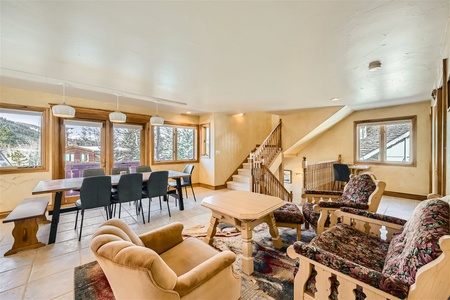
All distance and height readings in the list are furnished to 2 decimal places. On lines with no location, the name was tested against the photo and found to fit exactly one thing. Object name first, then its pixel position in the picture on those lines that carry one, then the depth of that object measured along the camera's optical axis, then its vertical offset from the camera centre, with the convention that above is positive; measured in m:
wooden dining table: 2.59 -0.56
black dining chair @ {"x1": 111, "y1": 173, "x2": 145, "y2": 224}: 3.20 -0.69
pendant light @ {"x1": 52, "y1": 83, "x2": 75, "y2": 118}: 2.81 +0.59
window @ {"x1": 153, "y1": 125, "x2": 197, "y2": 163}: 5.67 +0.20
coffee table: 1.96 -0.68
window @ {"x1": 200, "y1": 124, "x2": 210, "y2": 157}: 6.22 +0.33
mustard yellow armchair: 0.90 -0.72
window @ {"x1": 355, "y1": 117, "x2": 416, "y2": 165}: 4.98 +0.23
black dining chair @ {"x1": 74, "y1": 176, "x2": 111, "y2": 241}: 2.81 -0.67
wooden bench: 2.36 -1.02
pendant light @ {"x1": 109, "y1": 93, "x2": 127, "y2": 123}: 3.54 +0.62
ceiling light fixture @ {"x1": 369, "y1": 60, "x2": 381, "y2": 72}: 2.36 +1.08
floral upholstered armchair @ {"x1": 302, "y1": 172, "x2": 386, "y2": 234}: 2.24 -0.67
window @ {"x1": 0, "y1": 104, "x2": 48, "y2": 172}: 3.56 +0.23
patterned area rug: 1.69 -1.29
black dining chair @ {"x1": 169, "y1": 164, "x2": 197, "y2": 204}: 4.53 -0.76
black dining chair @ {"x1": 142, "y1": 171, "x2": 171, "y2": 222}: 3.55 -0.69
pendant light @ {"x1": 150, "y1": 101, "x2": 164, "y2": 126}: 4.11 +0.64
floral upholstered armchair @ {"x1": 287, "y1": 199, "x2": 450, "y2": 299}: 0.86 -0.68
